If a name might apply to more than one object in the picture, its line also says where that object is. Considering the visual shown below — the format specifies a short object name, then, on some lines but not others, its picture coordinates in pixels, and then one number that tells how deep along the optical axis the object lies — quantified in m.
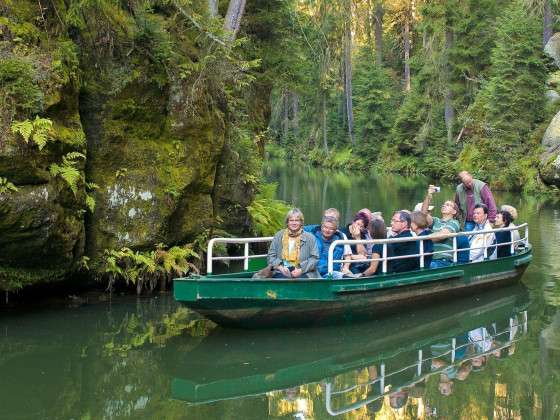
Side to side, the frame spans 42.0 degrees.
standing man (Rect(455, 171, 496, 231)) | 14.34
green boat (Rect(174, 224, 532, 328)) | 9.59
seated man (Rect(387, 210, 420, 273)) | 11.48
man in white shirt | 13.46
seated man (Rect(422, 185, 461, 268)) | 12.63
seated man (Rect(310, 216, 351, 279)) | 10.72
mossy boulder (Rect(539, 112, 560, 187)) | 29.31
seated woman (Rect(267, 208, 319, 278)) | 10.23
